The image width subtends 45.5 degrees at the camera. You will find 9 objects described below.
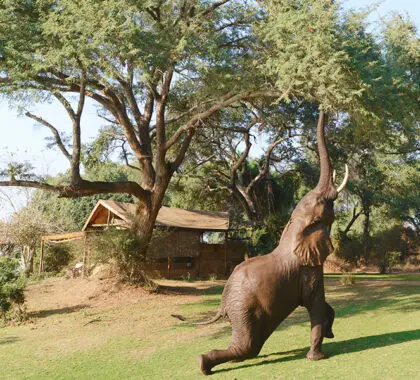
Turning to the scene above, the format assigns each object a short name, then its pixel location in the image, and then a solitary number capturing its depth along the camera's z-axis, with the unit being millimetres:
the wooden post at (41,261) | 22297
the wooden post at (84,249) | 18586
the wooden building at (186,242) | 21875
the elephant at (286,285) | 7047
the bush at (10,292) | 13242
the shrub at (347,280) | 19688
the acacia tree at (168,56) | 12047
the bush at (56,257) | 23953
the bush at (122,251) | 16344
